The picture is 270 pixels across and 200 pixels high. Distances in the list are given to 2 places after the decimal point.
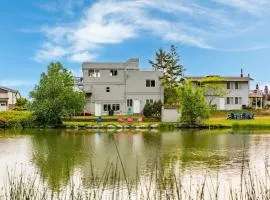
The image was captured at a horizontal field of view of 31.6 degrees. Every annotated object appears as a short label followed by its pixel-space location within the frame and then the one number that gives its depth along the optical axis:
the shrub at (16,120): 53.16
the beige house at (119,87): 61.41
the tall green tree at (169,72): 65.31
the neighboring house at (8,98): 70.07
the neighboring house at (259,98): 72.75
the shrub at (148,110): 57.48
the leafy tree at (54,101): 51.62
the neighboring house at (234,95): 65.50
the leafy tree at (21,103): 70.47
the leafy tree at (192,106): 50.44
